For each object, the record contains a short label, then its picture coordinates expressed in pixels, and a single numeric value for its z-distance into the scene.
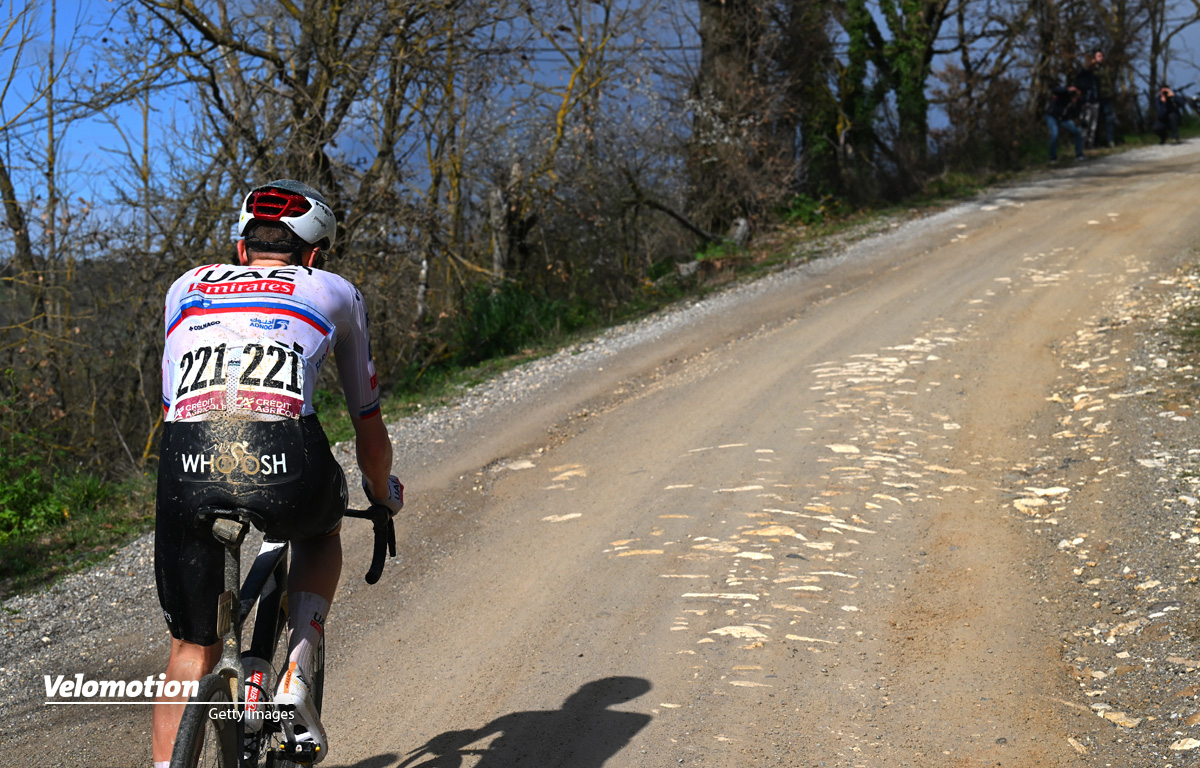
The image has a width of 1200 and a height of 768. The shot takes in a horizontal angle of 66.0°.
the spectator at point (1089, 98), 21.53
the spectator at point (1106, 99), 23.19
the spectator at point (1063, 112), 20.53
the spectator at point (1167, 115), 23.06
